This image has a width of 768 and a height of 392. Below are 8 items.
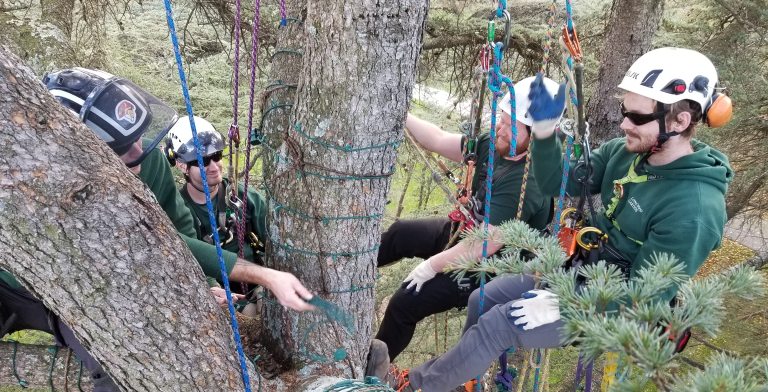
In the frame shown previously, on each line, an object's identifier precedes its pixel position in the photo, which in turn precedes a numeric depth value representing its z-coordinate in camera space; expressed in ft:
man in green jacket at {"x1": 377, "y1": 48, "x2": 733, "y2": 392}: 7.77
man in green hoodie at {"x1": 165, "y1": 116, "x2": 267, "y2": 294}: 10.36
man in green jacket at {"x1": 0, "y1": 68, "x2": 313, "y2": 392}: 7.14
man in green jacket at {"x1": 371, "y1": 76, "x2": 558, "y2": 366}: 9.84
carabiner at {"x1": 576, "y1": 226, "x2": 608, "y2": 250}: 8.56
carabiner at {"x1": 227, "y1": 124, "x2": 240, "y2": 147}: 8.23
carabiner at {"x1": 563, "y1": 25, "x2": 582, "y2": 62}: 7.17
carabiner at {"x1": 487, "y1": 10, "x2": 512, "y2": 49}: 7.01
